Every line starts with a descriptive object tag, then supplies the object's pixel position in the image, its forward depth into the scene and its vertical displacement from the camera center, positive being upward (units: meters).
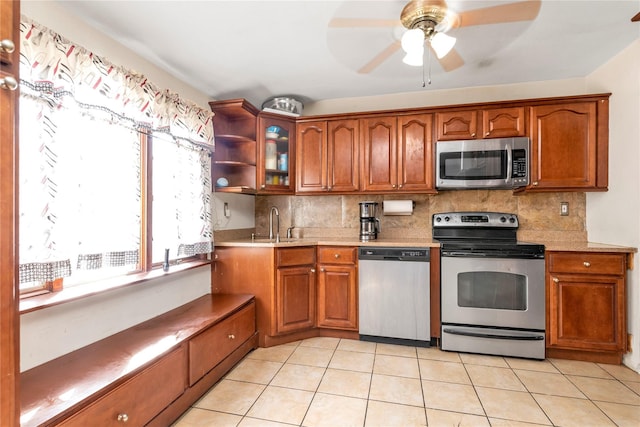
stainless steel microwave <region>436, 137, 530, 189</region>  2.61 +0.45
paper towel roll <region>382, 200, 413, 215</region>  3.00 +0.08
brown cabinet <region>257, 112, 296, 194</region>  2.97 +0.61
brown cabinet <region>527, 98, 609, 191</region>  2.48 +0.57
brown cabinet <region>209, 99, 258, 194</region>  2.81 +0.69
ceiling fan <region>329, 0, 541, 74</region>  1.64 +1.14
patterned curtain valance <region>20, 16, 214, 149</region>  1.35 +0.72
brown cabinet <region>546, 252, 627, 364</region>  2.24 -0.70
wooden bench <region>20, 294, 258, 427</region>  1.18 -0.74
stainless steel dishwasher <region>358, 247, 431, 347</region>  2.59 -0.72
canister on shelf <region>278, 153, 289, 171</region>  3.10 +0.54
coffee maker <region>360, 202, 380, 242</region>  3.01 -0.07
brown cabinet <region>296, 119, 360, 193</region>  2.98 +0.58
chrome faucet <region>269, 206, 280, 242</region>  3.23 -0.06
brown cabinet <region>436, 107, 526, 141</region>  2.63 +0.82
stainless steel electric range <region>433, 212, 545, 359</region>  2.39 -0.69
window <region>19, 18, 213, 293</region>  1.38 +0.27
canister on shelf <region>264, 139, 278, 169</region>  3.04 +0.60
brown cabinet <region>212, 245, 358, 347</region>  2.67 -0.67
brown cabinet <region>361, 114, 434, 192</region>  2.82 +0.58
